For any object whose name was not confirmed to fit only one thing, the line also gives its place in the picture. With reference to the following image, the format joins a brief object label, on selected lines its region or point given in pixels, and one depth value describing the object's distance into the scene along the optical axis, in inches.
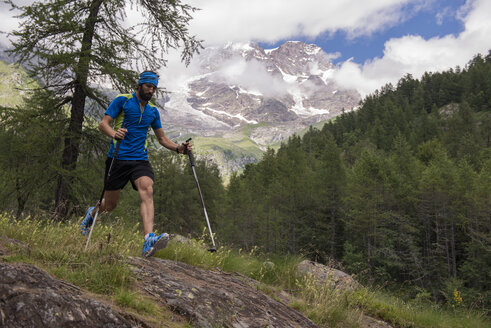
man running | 173.2
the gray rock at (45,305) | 77.7
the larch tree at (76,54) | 302.5
